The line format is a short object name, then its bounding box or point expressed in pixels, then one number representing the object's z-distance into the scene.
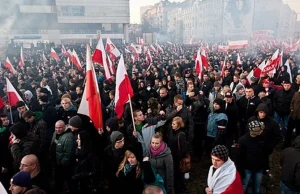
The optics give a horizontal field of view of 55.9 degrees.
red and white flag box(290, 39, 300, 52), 17.65
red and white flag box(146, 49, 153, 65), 16.77
